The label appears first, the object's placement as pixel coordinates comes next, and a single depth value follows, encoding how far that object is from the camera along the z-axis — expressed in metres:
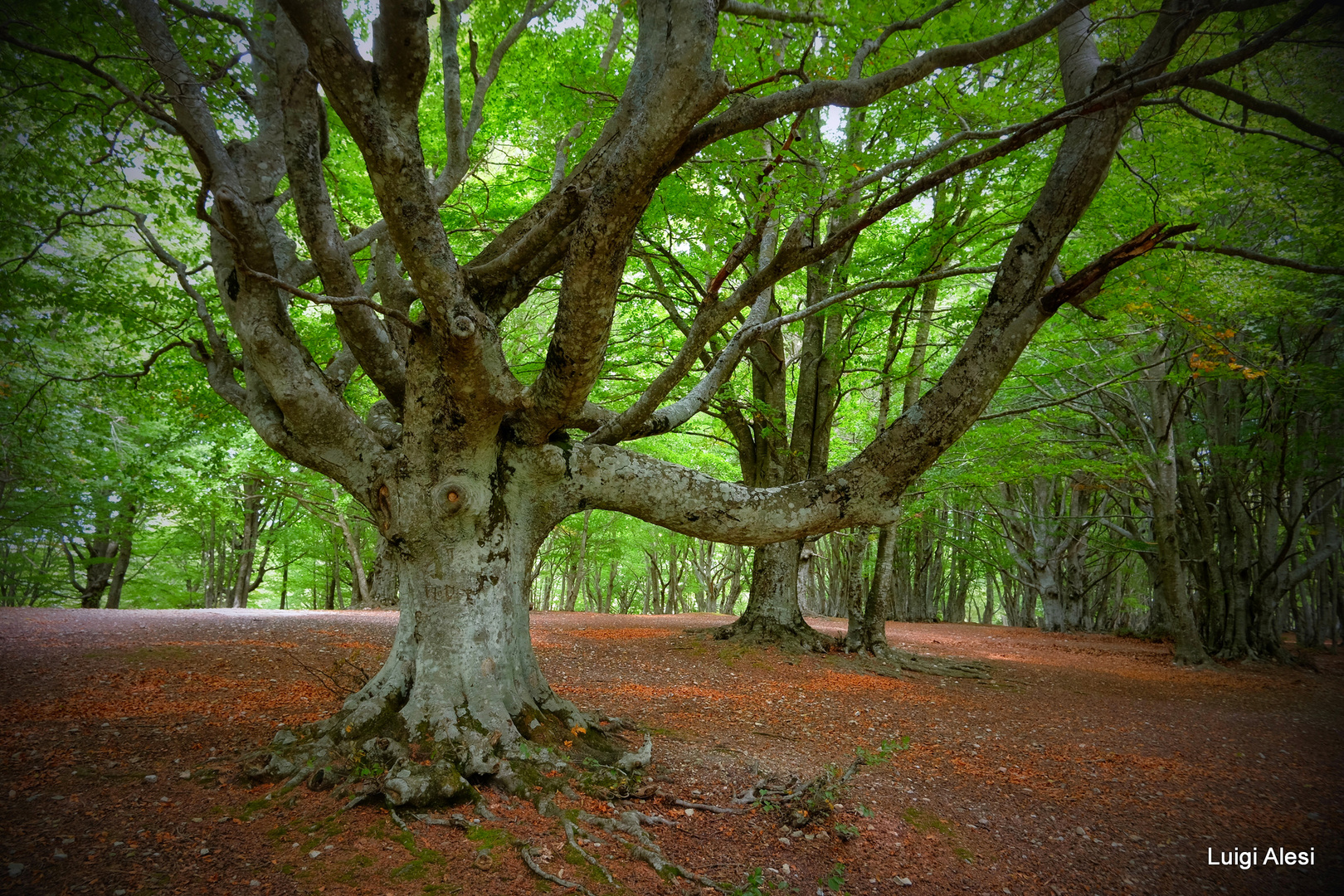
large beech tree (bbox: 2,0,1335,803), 3.04
